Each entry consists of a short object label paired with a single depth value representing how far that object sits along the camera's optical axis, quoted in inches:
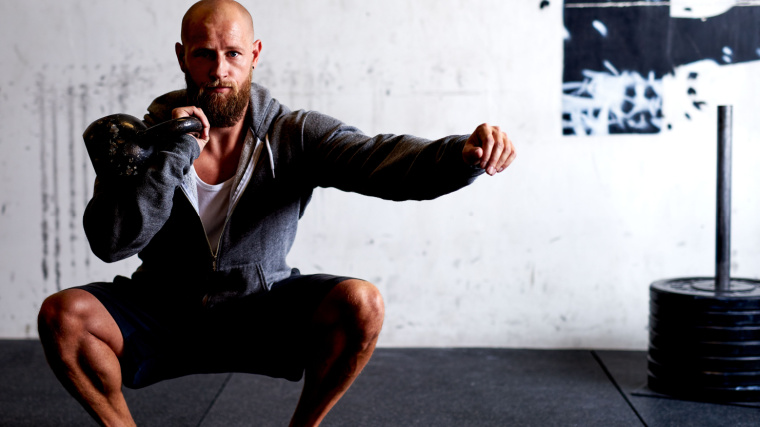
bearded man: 73.5
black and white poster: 127.6
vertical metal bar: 108.9
